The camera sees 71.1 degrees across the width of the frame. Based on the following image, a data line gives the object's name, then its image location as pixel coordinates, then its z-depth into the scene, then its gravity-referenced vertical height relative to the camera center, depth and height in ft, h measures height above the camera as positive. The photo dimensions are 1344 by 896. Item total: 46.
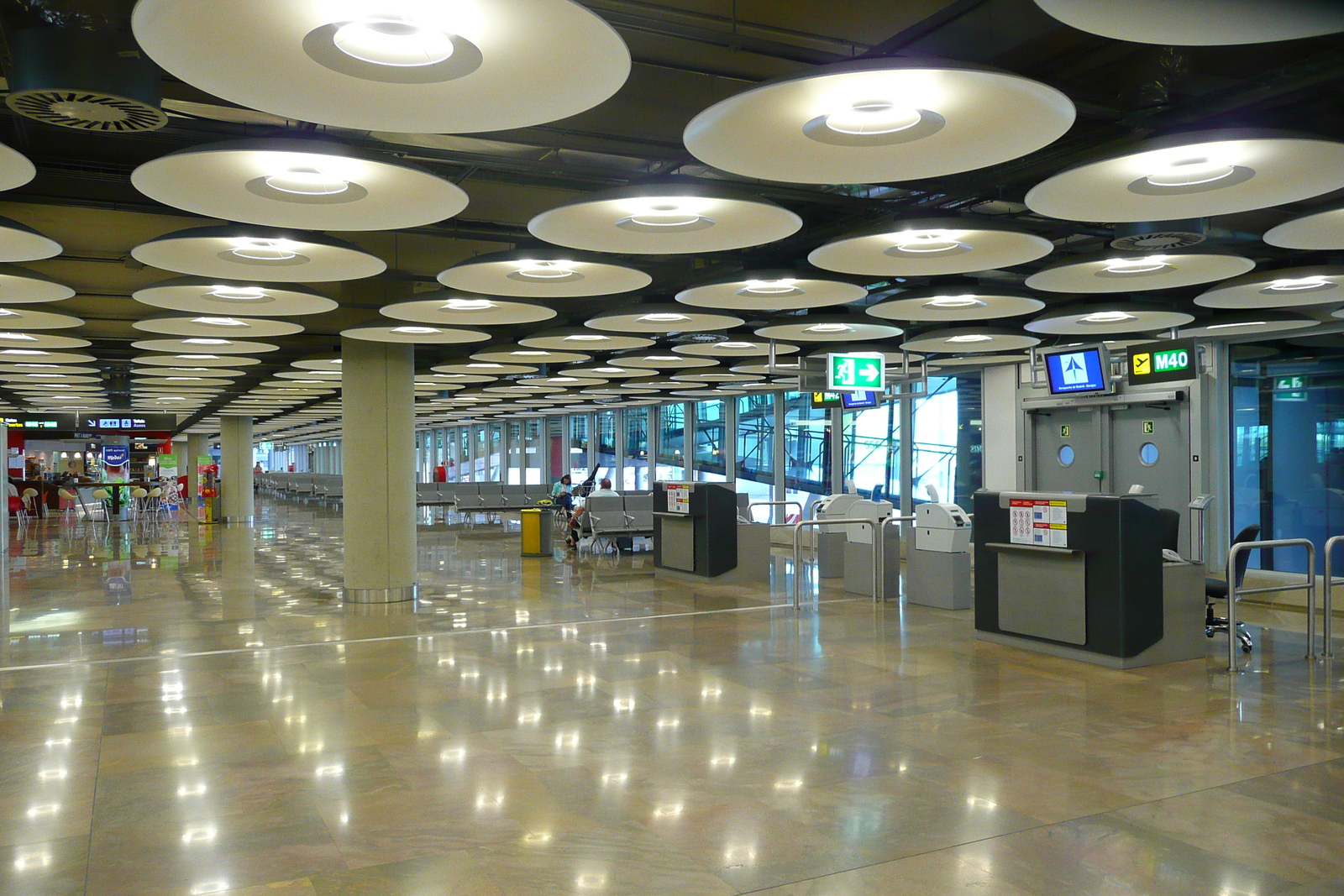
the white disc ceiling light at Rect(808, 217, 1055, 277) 23.73 +5.93
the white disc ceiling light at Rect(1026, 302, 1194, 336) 38.78 +6.20
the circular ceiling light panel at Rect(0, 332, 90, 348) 43.11 +6.44
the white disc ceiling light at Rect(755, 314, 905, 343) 42.39 +6.45
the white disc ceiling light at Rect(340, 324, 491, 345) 38.27 +5.77
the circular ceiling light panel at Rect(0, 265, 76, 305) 28.71 +5.92
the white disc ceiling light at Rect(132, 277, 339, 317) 30.78 +6.05
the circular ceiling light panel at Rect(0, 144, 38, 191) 16.69 +5.69
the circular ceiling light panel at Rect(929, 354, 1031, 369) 57.72 +6.54
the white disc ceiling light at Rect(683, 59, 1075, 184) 13.97 +5.77
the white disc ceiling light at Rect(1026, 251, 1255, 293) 27.91 +6.05
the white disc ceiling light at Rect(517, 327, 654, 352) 43.52 +6.24
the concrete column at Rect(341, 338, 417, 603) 40.78 -0.01
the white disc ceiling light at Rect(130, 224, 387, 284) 24.09 +5.99
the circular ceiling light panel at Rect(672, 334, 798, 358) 49.29 +6.53
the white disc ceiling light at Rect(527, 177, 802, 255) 20.54 +5.89
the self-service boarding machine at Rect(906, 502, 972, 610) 37.09 -3.65
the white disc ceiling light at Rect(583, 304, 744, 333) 36.63 +6.03
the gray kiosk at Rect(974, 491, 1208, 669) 26.20 -3.51
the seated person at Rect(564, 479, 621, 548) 63.77 -3.83
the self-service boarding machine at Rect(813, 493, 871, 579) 48.52 -3.90
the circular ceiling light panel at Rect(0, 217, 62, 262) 22.17 +5.77
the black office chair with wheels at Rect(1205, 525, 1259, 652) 29.58 -4.04
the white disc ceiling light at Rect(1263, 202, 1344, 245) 23.07 +5.96
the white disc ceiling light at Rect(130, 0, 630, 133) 11.82 +5.80
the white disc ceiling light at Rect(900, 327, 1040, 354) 44.73 +6.18
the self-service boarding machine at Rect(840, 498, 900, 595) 41.19 -4.09
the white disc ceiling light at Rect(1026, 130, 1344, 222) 17.37 +5.86
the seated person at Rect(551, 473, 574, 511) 74.49 -2.11
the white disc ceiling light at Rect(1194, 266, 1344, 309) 31.12 +6.05
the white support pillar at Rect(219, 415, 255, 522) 99.50 +0.71
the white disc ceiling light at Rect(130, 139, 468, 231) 17.16 +5.81
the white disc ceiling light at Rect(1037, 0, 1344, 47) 12.67 +6.22
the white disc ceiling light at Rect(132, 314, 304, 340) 37.47 +6.08
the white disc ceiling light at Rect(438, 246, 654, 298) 26.89 +6.00
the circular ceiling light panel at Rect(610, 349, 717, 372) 53.01 +6.41
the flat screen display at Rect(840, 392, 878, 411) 48.60 +3.47
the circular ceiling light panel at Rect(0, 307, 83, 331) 35.76 +6.13
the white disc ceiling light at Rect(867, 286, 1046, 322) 34.27 +6.11
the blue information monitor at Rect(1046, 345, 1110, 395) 40.04 +4.06
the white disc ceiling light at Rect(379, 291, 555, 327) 32.71 +5.86
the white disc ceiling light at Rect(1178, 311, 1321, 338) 40.81 +6.25
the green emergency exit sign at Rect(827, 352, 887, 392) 44.98 +4.56
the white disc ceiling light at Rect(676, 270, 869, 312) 30.73 +6.10
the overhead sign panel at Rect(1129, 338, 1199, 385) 40.22 +4.42
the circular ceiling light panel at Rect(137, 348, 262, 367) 52.60 +6.64
